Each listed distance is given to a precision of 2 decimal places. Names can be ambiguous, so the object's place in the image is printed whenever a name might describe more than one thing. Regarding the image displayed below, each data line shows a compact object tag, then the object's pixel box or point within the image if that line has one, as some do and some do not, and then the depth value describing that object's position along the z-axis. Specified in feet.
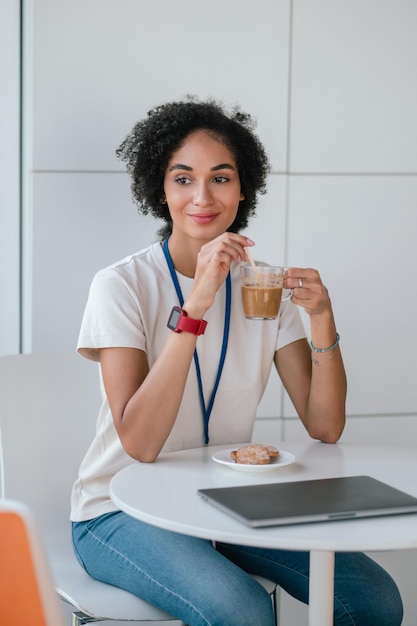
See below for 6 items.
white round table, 4.45
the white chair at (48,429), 7.04
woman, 5.64
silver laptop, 4.67
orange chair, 2.97
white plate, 5.57
